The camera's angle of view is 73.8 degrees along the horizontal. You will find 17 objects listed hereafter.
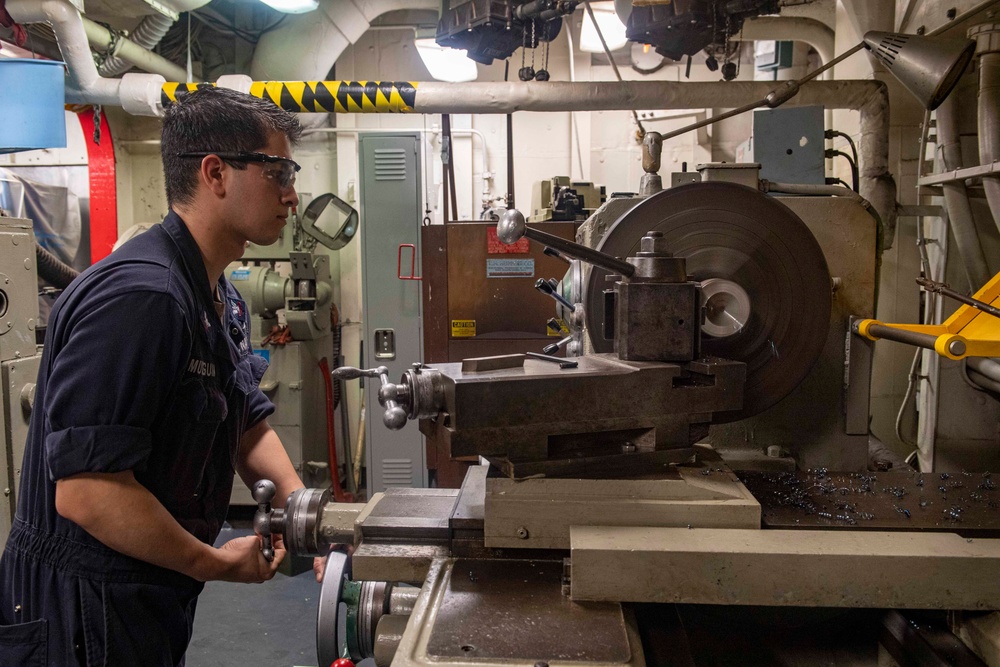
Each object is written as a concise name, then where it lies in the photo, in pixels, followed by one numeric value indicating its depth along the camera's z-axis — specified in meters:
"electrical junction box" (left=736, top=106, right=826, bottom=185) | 1.63
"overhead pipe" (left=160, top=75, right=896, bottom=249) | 2.72
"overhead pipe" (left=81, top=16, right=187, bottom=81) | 3.13
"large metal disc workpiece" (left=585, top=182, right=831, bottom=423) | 1.11
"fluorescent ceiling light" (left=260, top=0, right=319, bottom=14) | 2.95
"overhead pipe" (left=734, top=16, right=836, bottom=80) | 3.05
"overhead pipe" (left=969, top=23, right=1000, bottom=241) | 1.95
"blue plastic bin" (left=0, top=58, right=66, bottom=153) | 2.20
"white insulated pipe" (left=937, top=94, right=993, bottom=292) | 2.10
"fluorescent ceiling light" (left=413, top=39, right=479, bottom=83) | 3.58
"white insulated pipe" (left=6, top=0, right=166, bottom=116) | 2.70
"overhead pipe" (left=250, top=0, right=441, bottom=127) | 3.47
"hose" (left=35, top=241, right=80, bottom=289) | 2.28
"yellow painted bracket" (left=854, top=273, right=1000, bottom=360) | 1.03
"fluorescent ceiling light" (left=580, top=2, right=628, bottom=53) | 3.48
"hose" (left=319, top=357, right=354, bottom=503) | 3.54
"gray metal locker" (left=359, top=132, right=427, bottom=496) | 3.00
